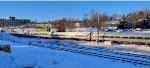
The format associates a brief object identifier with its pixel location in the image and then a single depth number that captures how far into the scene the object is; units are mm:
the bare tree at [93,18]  35496
